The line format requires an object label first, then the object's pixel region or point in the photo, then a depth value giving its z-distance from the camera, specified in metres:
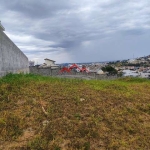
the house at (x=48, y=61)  31.46
